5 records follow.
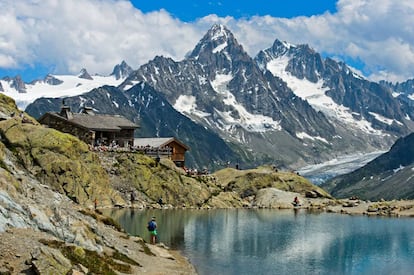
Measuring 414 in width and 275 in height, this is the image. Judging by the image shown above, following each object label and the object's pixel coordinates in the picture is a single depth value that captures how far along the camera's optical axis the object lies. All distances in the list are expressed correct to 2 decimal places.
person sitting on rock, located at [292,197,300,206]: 123.19
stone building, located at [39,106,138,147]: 116.00
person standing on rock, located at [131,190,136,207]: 102.74
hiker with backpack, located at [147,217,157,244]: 64.12
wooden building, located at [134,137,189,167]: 120.44
